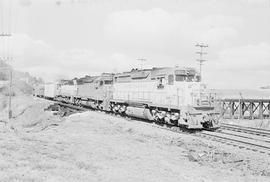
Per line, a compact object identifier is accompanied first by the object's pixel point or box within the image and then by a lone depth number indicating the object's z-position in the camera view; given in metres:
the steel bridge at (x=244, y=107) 34.72
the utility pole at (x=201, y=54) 58.53
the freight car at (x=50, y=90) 59.03
